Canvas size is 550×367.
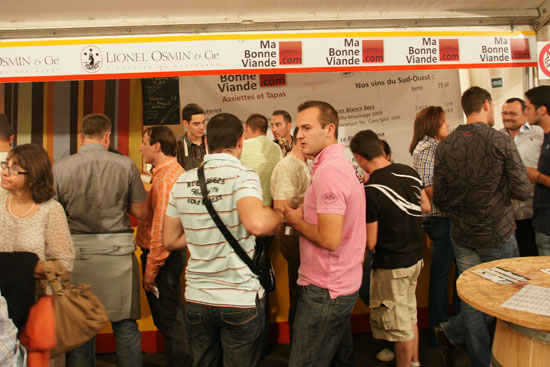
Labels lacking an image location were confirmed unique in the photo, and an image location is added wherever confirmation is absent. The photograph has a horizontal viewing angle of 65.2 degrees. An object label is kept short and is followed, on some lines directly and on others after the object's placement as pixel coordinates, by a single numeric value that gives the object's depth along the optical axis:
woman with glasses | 1.87
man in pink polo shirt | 1.65
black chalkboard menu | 4.54
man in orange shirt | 2.31
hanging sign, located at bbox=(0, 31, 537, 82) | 3.04
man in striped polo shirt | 1.58
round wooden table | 1.39
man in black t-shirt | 2.18
